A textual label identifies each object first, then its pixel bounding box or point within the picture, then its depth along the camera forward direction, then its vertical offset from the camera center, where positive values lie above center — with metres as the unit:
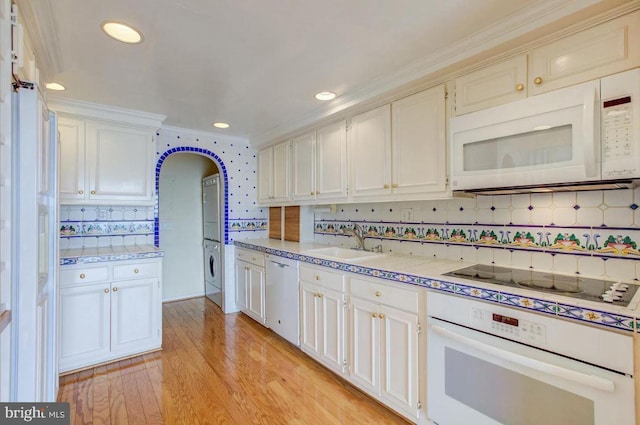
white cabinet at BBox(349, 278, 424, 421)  1.77 -0.80
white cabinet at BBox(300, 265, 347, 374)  2.26 -0.80
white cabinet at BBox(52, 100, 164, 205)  2.68 +0.56
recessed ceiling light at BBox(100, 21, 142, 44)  1.56 +0.96
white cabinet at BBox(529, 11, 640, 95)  1.26 +0.70
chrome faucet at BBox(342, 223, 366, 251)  2.90 -0.19
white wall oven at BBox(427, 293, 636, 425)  1.13 -0.66
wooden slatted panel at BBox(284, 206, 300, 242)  3.58 -0.11
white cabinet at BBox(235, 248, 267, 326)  3.25 -0.77
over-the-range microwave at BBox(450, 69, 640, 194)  1.25 +0.34
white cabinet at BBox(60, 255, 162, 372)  2.43 -0.80
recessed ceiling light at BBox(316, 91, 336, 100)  2.44 +0.96
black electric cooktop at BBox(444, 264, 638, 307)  1.28 -0.34
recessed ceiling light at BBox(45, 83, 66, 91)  2.29 +0.97
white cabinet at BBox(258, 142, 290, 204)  3.47 +0.48
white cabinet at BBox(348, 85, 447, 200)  1.96 +0.46
